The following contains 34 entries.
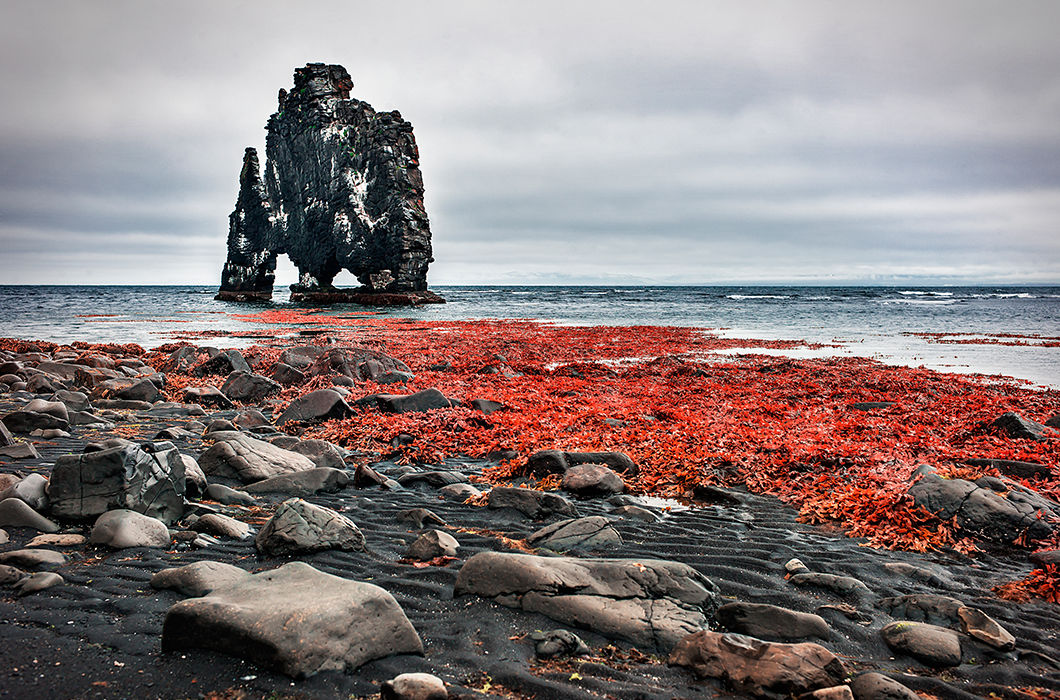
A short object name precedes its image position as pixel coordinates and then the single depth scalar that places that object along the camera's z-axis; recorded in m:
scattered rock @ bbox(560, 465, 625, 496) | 6.25
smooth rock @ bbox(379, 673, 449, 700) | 2.52
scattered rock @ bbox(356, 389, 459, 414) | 10.01
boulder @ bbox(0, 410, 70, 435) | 7.71
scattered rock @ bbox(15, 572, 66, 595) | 3.41
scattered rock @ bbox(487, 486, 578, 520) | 5.48
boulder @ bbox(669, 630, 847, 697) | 2.71
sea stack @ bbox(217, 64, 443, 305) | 77.25
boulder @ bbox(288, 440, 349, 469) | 7.04
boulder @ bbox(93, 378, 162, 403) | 10.90
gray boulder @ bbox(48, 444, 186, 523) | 4.65
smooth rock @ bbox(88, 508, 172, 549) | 4.23
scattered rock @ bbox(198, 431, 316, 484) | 6.31
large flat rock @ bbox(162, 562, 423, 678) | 2.76
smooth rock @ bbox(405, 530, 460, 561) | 4.31
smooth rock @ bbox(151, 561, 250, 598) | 3.48
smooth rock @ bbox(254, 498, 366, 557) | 4.30
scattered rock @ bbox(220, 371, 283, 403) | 11.84
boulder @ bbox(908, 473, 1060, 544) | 4.88
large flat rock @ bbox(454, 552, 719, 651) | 3.27
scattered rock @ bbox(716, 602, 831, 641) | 3.29
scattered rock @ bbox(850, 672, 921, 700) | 2.63
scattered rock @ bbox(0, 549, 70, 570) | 3.76
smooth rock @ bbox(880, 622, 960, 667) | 3.08
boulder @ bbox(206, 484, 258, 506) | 5.55
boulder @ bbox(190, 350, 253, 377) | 14.33
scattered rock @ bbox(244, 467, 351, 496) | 6.02
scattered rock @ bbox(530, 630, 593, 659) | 3.02
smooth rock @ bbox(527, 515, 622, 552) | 4.62
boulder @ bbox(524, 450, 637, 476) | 6.87
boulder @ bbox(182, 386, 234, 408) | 11.22
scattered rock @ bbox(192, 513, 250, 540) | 4.64
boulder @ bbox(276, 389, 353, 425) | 9.62
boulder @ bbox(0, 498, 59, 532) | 4.42
